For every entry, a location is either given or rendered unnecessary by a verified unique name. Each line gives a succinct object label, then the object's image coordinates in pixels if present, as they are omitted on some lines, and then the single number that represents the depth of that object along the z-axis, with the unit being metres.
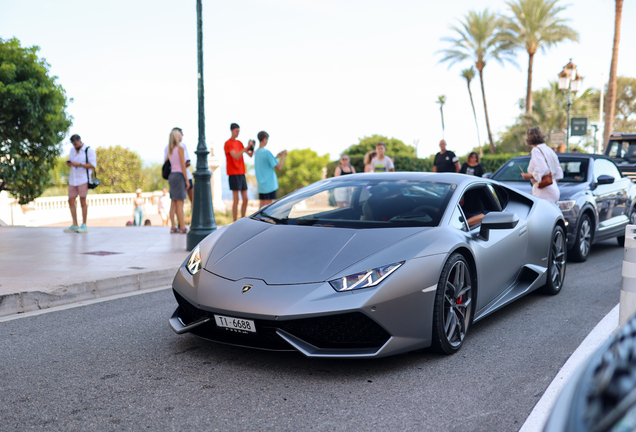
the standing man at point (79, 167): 10.68
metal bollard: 3.72
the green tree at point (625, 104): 58.90
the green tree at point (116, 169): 45.38
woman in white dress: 7.47
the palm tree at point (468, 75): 48.09
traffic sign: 20.50
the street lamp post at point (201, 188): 8.42
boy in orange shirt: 10.94
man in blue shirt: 10.95
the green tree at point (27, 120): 13.20
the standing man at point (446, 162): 12.61
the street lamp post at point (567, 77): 22.23
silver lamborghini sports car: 3.30
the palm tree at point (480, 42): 39.43
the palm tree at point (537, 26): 34.31
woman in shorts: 10.40
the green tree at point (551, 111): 41.94
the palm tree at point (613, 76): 26.47
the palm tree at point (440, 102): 77.31
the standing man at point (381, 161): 12.52
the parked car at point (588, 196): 7.78
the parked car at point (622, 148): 15.27
